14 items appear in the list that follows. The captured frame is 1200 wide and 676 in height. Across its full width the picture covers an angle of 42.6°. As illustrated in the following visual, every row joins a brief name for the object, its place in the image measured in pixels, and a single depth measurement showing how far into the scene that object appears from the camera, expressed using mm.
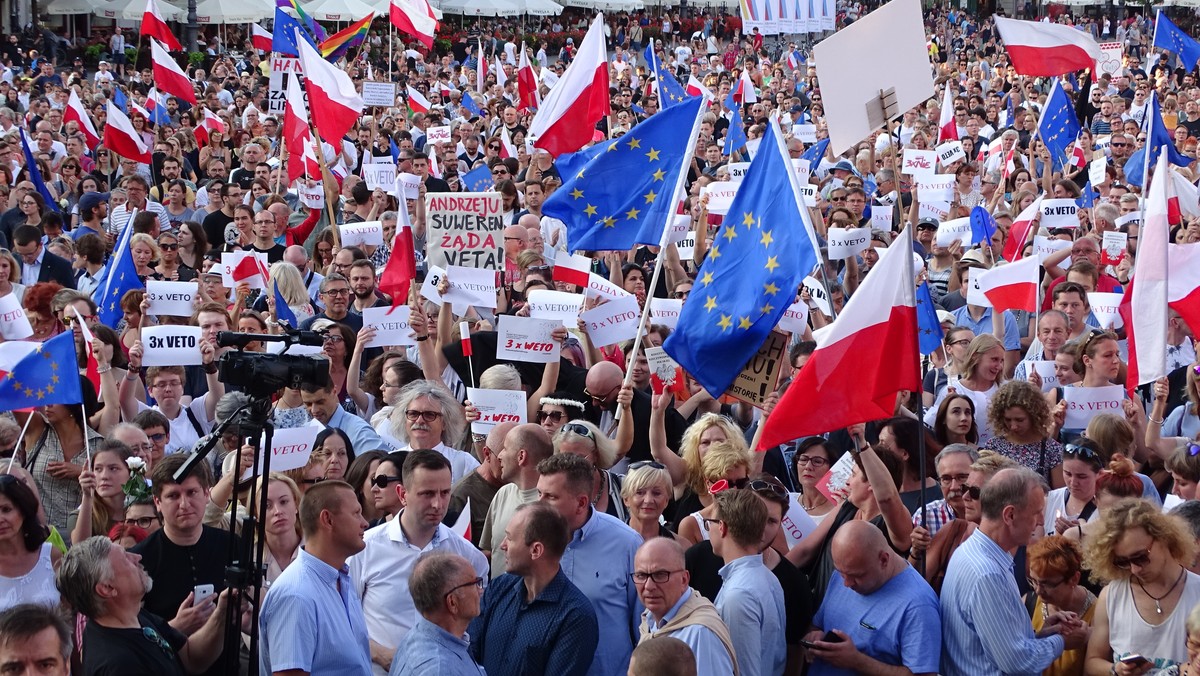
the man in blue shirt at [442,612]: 4879
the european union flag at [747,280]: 7223
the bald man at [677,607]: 4965
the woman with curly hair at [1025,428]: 7484
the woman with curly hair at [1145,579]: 5352
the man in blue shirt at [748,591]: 5250
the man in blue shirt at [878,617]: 5285
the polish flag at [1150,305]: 7656
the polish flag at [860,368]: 6148
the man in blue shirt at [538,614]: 5219
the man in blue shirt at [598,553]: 5781
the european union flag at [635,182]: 9102
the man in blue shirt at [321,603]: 5102
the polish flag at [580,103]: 12797
